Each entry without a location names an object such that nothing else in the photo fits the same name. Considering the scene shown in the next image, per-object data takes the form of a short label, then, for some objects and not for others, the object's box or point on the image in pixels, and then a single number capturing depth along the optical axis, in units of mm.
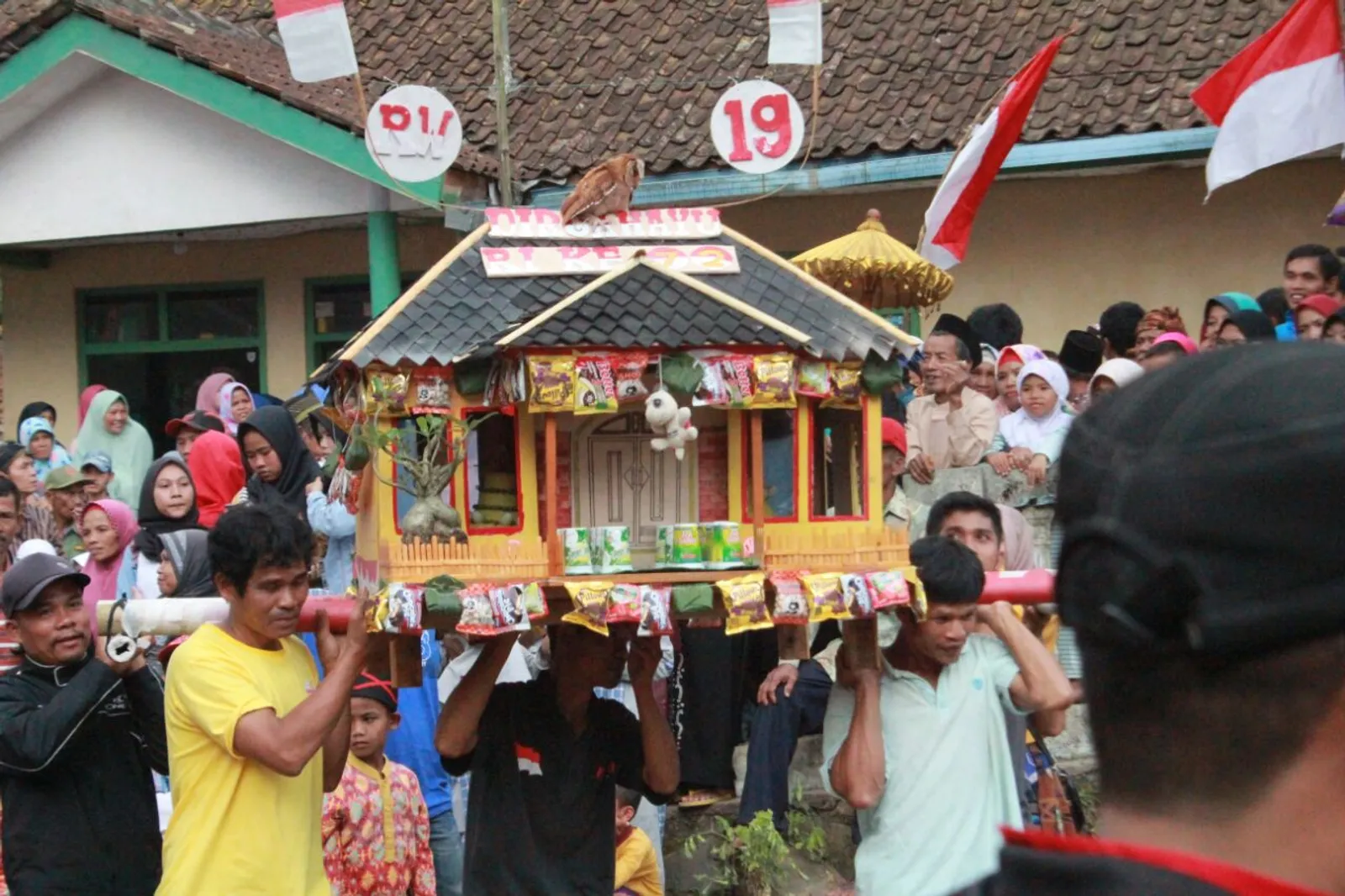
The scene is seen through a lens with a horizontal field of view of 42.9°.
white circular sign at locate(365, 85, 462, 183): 6344
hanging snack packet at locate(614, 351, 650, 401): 4059
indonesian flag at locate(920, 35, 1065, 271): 8203
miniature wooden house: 4062
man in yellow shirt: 4188
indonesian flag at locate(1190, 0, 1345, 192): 7379
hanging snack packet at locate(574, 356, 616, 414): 4016
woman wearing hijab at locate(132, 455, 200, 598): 7414
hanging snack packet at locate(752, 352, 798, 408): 4098
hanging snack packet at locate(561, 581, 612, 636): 3920
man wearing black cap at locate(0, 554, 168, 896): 4676
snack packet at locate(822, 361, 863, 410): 4277
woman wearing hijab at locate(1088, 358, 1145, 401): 7855
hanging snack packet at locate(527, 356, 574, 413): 3994
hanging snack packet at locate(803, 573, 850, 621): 4016
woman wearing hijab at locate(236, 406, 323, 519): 7234
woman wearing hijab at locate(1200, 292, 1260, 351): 8297
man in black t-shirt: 4641
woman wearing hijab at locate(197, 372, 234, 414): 10289
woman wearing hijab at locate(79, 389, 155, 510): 10500
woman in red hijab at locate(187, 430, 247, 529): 8258
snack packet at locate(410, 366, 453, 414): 4105
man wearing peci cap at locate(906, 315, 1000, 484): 7934
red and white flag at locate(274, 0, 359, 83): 6355
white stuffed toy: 4035
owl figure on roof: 4449
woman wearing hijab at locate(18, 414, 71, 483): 10156
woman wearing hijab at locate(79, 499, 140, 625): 7168
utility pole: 6996
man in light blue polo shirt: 4480
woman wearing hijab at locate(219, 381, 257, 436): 9891
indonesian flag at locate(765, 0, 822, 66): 6469
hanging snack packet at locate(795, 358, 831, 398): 4207
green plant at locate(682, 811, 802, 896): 6332
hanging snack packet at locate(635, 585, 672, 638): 3941
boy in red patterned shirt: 5625
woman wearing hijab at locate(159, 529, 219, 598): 6828
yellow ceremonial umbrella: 8539
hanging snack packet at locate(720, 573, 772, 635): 3973
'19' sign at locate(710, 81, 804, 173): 6117
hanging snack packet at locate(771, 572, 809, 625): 4016
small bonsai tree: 4012
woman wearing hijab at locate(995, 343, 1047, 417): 8742
